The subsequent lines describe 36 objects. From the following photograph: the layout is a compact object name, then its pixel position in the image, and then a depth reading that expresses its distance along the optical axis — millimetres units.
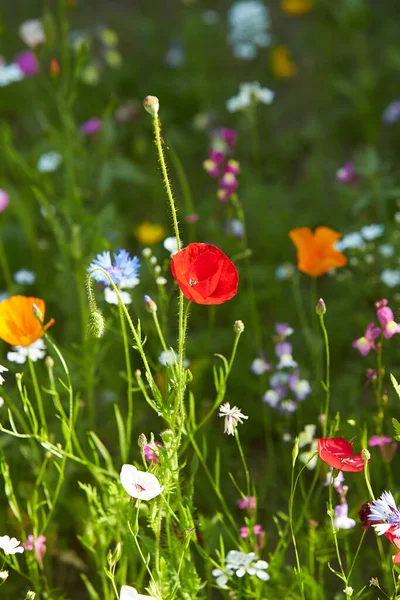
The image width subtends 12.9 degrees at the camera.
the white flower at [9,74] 1905
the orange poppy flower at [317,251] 1526
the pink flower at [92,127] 2029
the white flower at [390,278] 1641
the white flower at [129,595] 1263
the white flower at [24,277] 1775
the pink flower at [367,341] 1414
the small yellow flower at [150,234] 1894
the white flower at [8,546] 1322
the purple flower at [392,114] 2033
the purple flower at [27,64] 2173
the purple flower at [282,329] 1546
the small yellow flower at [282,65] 2560
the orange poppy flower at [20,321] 1410
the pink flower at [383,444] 1433
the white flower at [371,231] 1661
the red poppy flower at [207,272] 1286
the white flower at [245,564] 1357
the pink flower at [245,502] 1437
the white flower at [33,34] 1934
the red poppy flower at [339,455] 1283
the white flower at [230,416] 1299
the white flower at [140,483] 1265
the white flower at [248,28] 2476
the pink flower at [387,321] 1380
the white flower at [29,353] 1467
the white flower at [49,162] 1908
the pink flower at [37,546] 1418
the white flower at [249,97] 1682
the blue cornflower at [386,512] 1261
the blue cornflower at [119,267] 1415
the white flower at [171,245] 1458
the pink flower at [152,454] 1315
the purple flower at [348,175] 1791
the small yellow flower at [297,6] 2775
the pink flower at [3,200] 1871
